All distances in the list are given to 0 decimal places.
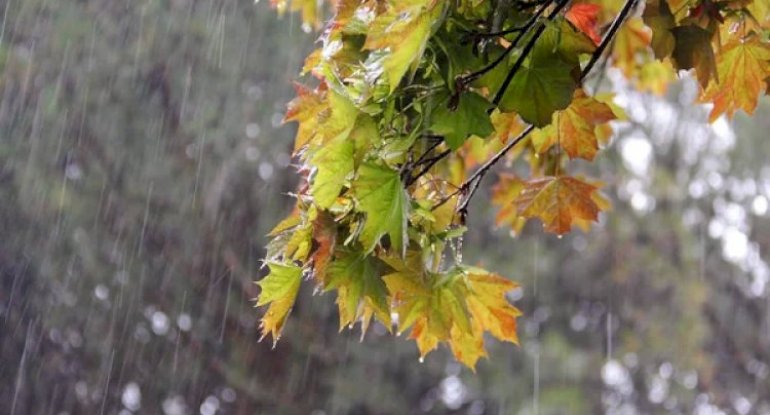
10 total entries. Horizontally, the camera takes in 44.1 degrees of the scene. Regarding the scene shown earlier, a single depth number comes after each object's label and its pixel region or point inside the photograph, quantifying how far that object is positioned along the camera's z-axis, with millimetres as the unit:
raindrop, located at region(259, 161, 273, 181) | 4402
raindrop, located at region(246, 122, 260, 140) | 4395
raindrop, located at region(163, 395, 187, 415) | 4324
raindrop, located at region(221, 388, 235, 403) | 4316
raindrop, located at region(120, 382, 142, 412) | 4301
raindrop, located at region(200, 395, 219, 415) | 4328
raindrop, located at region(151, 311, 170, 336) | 4320
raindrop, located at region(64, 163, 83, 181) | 4176
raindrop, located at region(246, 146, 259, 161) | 4371
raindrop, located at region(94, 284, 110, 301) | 4188
